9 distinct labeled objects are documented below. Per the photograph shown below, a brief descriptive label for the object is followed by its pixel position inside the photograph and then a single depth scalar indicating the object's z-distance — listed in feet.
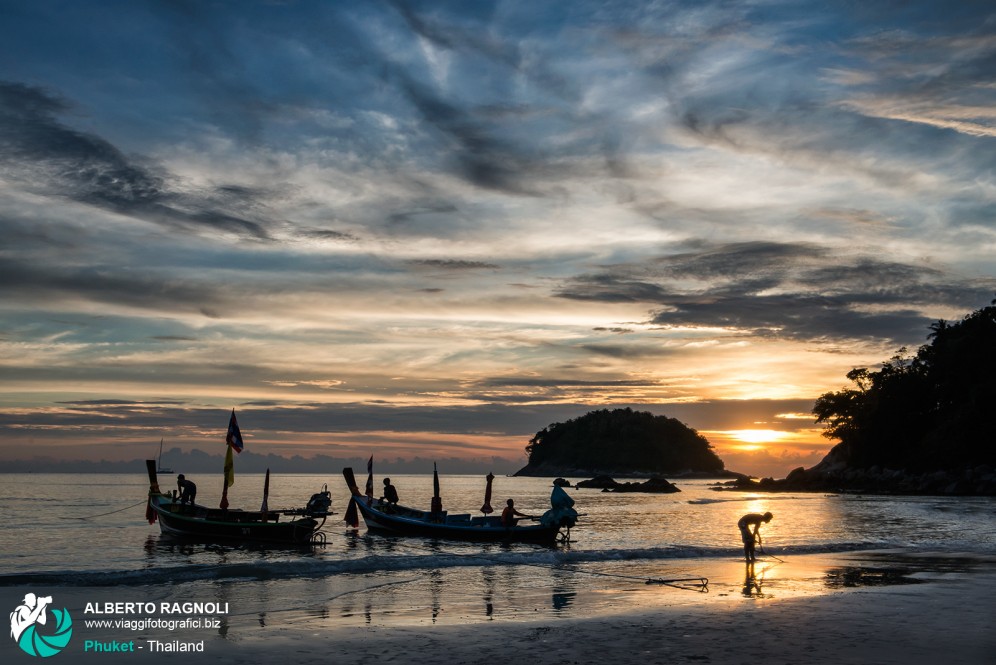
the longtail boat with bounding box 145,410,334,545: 120.47
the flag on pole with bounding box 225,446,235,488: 115.65
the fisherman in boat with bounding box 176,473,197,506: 131.95
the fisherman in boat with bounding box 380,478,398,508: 145.59
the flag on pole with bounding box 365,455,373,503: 146.10
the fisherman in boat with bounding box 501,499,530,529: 127.85
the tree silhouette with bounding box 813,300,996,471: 327.06
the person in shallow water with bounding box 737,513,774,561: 86.22
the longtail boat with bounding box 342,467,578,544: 123.65
